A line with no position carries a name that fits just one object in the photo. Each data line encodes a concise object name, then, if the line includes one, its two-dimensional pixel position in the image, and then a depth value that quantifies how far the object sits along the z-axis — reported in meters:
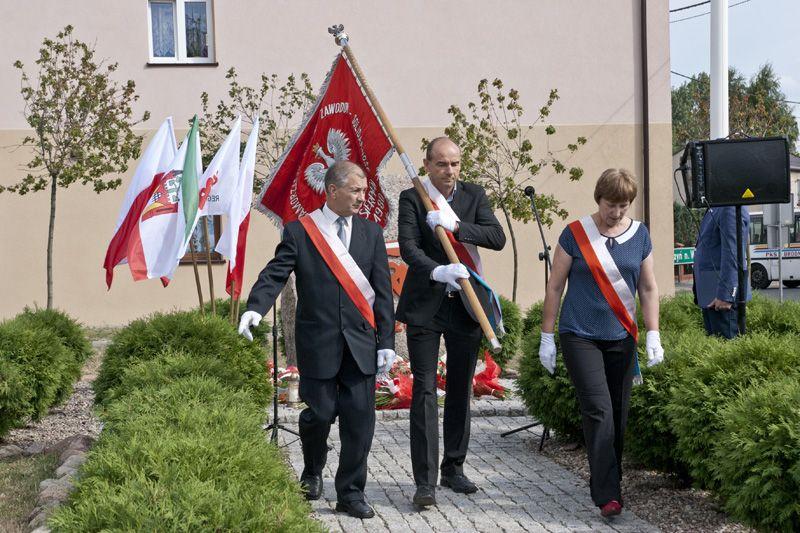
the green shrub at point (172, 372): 6.36
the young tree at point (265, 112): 16.33
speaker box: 7.24
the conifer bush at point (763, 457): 4.43
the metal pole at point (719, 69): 9.72
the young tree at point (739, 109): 41.03
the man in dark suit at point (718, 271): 7.81
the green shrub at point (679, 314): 8.48
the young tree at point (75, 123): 14.14
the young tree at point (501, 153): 15.59
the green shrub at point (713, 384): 5.38
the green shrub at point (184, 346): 7.50
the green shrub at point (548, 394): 7.09
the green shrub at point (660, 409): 5.99
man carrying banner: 5.82
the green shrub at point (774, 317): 8.29
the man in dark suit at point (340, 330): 5.59
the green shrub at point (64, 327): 9.73
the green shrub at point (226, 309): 12.75
